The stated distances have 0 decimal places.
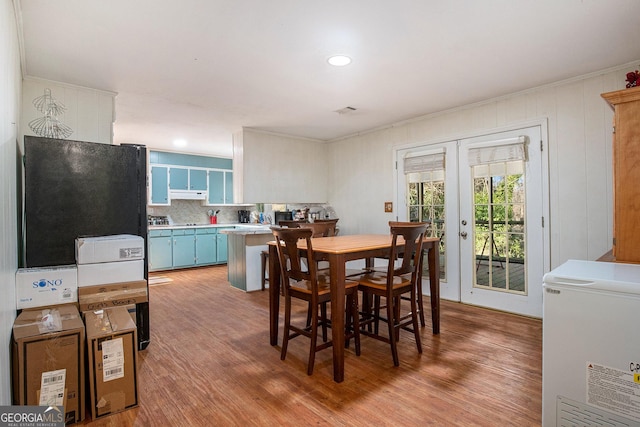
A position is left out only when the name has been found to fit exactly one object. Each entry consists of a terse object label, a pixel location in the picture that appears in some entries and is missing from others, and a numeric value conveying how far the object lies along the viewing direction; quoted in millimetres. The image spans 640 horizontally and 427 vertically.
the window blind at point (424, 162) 4280
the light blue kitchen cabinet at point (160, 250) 6230
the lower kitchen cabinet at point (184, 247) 6523
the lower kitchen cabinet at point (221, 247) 7088
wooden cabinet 1935
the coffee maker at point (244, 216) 7922
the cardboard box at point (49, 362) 1695
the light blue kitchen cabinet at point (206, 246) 6805
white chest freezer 1421
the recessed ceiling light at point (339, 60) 2738
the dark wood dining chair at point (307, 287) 2338
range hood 6796
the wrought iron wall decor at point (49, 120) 3090
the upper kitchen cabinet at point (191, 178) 6578
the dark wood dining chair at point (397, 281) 2486
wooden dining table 2297
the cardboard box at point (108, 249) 2258
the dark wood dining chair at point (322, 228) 3855
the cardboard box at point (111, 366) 1888
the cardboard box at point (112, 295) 2195
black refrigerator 2377
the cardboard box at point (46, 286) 2020
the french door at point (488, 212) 3520
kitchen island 4898
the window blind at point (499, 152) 3555
